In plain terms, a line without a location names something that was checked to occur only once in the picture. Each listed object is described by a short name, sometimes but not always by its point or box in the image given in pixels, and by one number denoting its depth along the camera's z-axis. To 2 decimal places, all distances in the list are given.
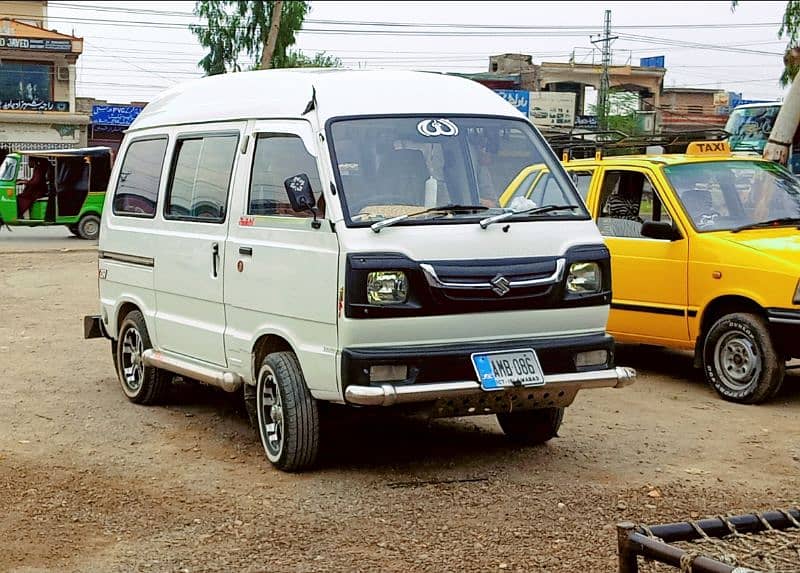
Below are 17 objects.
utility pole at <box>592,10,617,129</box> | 51.51
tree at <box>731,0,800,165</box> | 13.19
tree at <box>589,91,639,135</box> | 49.44
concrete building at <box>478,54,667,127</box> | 60.28
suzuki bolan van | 6.42
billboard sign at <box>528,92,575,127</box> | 53.81
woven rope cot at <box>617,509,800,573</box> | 3.76
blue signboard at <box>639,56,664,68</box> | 65.45
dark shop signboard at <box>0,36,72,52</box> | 53.25
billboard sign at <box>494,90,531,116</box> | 51.67
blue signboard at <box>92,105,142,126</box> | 54.91
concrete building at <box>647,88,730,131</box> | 58.25
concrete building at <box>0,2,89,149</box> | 51.81
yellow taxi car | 8.86
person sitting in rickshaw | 26.95
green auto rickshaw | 26.94
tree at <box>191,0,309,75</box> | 49.09
